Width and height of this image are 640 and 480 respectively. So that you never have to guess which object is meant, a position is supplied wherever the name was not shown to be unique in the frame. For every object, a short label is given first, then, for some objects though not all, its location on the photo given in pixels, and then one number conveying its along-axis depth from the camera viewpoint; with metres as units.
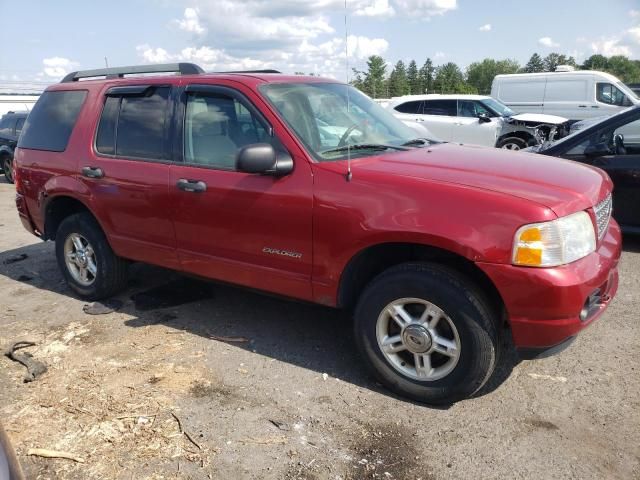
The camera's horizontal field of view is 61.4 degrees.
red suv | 2.80
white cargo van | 15.66
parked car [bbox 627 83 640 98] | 25.08
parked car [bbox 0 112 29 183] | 14.62
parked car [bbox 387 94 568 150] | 12.83
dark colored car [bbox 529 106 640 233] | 5.71
